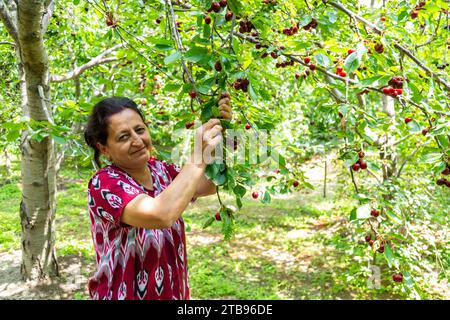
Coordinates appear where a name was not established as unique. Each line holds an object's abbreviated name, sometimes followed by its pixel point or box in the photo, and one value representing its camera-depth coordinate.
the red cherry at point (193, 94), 1.39
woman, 1.37
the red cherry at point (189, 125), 1.63
